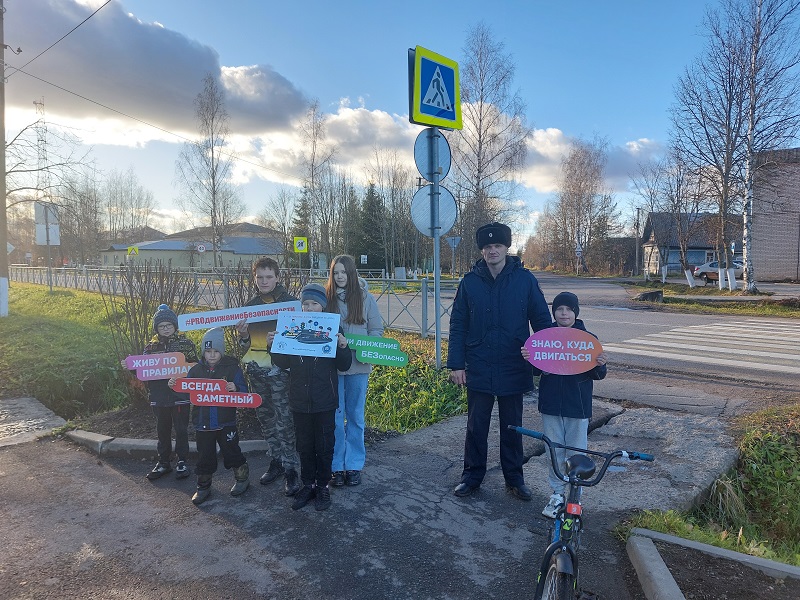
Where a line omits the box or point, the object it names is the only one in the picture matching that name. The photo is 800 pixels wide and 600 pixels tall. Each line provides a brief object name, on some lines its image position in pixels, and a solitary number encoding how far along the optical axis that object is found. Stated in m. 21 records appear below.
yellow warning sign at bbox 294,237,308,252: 18.59
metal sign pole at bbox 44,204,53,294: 20.08
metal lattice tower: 14.39
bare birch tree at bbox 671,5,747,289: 19.62
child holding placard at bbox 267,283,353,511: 3.67
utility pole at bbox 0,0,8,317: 13.35
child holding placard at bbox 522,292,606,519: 3.36
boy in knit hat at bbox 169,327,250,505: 3.86
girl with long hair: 4.04
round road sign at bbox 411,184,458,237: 6.66
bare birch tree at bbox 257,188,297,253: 38.38
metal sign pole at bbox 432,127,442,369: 6.55
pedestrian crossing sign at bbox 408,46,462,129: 6.03
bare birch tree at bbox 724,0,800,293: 18.58
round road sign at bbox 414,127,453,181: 6.53
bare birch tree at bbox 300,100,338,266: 35.94
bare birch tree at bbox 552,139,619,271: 50.44
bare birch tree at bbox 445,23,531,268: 25.42
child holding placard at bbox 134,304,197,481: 4.22
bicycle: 2.18
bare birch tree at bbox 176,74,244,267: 34.38
